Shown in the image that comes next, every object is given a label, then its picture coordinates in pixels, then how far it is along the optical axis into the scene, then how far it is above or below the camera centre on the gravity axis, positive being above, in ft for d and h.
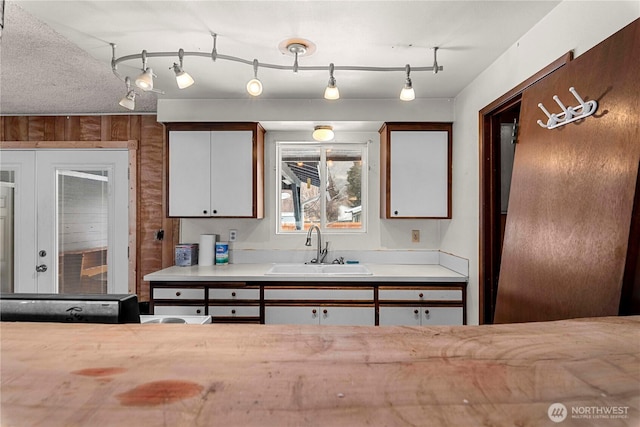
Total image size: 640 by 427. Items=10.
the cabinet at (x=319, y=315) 8.85 -2.46
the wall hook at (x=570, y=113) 4.21 +1.30
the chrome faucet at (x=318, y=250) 10.94 -1.06
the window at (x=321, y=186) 11.50 +0.97
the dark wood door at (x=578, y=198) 3.58 +0.20
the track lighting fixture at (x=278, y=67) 6.45 +3.05
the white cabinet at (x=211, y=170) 10.14 +1.32
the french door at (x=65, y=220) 11.43 -0.10
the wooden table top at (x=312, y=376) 1.21 -0.64
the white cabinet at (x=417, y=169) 10.05 +1.33
